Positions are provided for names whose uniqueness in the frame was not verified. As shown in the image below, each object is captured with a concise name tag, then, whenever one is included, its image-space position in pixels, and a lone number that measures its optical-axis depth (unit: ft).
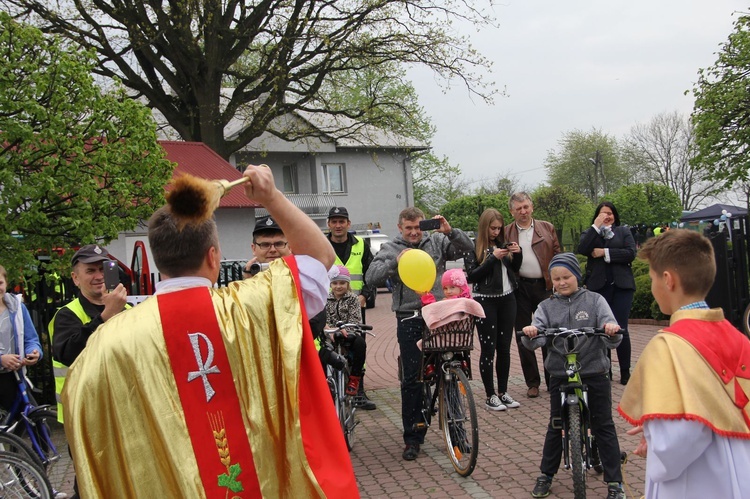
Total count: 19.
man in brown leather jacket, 26.68
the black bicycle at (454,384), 18.88
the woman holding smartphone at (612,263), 27.30
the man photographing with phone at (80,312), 14.76
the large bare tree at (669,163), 187.01
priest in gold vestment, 7.29
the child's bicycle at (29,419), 19.36
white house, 130.11
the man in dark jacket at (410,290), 20.94
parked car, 94.73
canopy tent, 96.42
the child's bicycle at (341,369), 20.12
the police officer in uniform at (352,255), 26.96
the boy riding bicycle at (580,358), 16.16
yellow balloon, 20.39
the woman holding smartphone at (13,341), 19.56
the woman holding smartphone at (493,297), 25.52
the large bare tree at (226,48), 66.23
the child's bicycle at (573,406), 15.79
